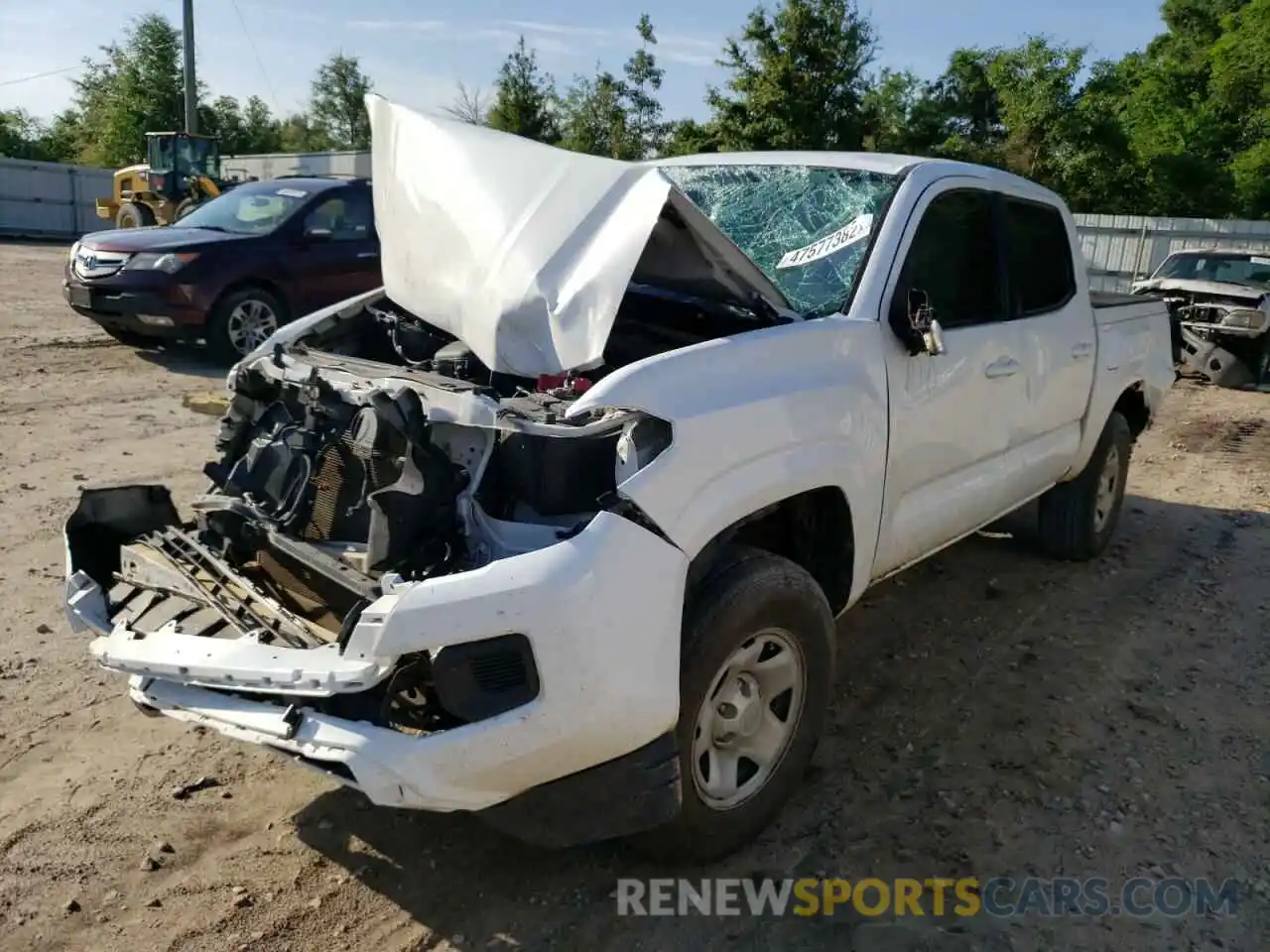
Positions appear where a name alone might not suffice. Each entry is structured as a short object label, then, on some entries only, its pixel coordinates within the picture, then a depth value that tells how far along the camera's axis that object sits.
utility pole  26.34
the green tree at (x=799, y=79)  27.66
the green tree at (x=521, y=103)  34.47
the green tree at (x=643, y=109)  33.88
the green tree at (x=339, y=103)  70.25
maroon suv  9.37
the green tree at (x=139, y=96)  46.72
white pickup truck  2.39
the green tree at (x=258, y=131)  54.91
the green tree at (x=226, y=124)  51.72
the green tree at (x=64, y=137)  50.72
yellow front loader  21.38
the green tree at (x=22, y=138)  46.91
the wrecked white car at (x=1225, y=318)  11.57
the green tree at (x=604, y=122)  34.38
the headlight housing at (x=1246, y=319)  11.48
